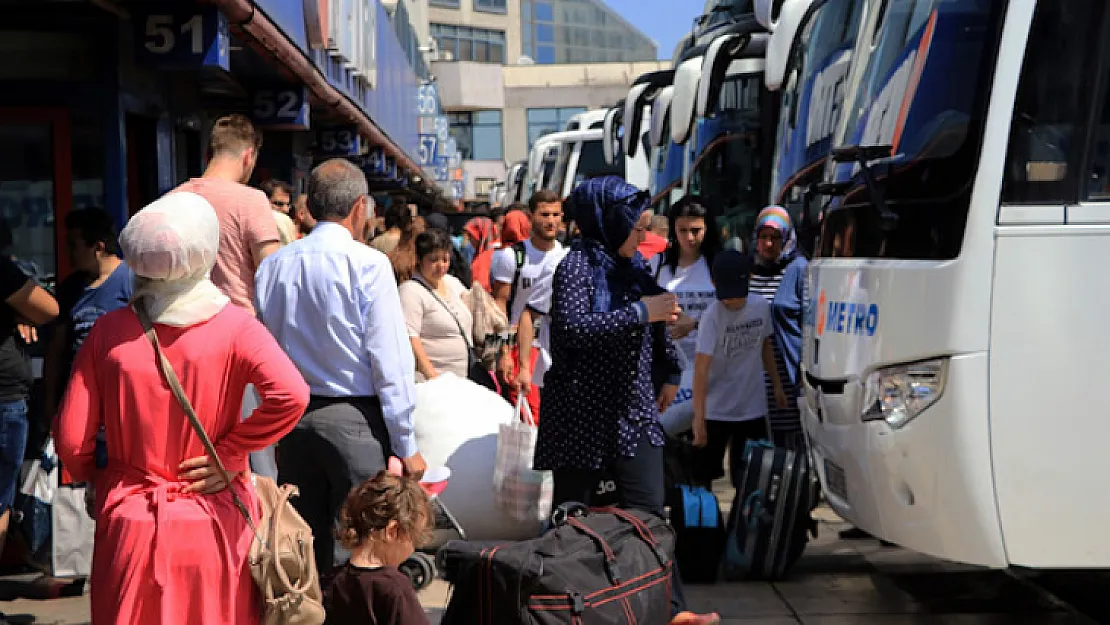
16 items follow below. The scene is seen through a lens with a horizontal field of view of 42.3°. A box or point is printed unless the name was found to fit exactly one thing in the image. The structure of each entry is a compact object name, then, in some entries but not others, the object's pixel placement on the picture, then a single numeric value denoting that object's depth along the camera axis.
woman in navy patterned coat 4.97
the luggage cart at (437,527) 5.05
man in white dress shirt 4.78
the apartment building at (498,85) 65.56
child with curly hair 3.98
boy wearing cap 7.14
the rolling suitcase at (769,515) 6.69
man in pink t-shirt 5.29
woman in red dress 3.52
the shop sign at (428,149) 29.97
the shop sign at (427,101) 30.98
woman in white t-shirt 7.90
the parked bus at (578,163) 25.44
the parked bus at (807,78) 9.50
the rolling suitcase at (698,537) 6.71
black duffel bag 4.54
